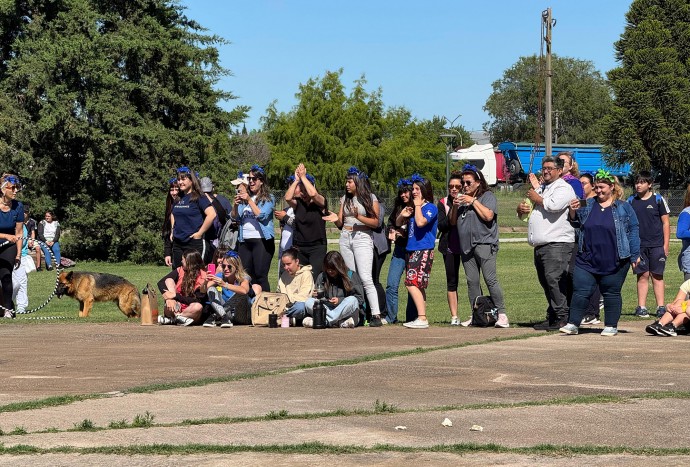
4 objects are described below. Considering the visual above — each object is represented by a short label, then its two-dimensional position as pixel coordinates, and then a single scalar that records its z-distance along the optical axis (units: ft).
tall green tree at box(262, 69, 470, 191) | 249.14
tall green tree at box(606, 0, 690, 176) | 236.22
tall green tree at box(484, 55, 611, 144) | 465.88
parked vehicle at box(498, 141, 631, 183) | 268.48
